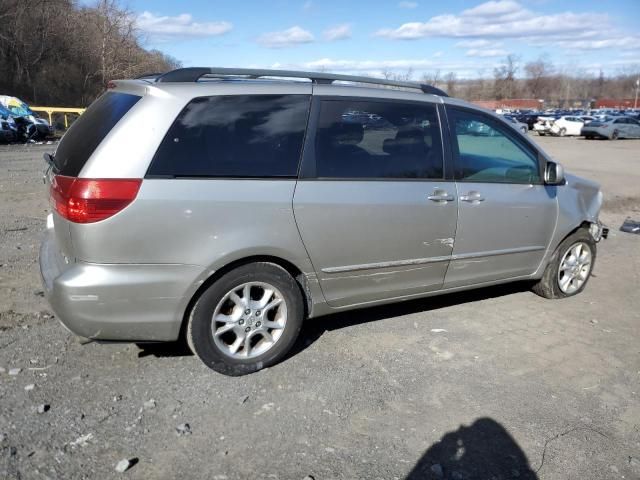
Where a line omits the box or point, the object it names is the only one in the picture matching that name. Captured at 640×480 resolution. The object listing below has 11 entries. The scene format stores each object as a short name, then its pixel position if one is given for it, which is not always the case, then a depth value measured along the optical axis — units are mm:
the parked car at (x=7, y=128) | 20219
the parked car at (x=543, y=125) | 38531
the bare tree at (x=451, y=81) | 107800
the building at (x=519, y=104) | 88544
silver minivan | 3229
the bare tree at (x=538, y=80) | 132625
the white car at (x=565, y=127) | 37500
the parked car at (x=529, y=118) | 45028
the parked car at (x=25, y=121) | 21016
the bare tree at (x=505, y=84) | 120412
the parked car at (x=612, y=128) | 34906
